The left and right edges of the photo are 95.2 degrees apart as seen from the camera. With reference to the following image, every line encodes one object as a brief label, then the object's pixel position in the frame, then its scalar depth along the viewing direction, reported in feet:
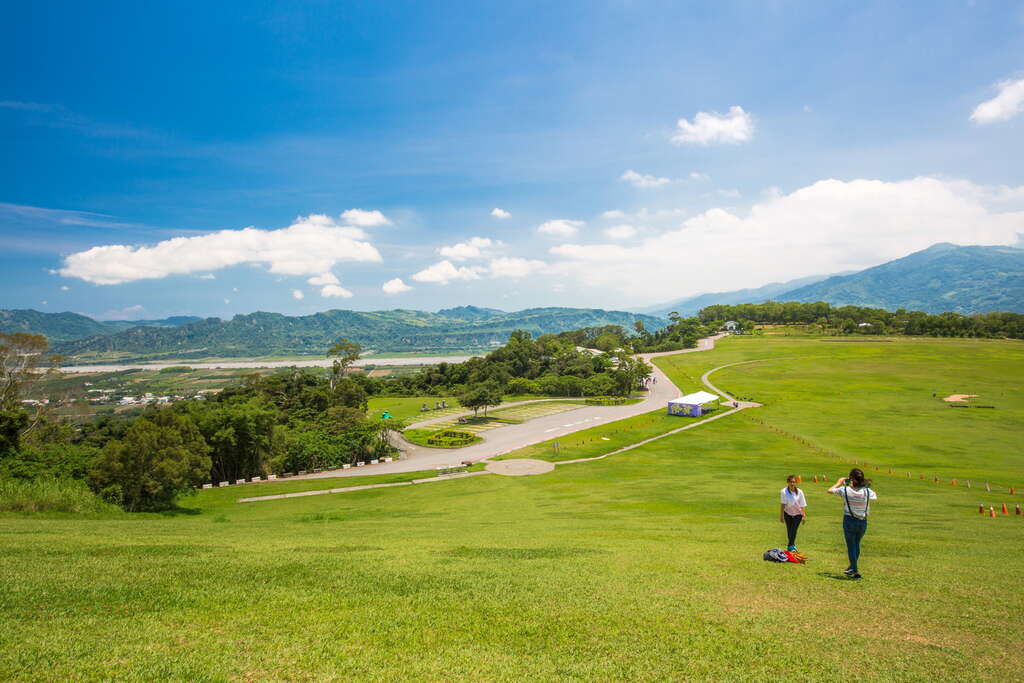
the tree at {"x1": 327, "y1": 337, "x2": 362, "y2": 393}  412.98
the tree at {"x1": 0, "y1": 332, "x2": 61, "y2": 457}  156.66
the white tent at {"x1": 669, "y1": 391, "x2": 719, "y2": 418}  235.40
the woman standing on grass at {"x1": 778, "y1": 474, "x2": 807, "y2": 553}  40.50
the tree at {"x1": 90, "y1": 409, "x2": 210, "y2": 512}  100.07
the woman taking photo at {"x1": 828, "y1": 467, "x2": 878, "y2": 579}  35.68
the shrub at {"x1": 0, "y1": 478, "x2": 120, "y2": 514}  76.79
